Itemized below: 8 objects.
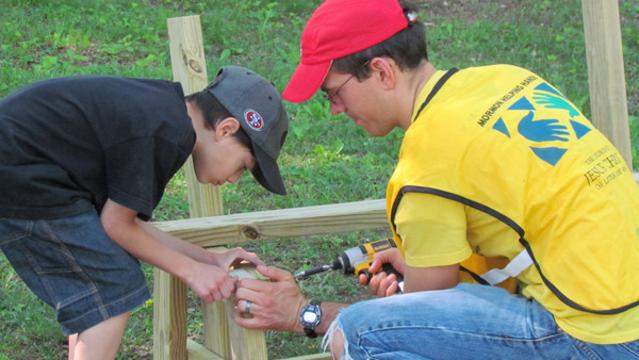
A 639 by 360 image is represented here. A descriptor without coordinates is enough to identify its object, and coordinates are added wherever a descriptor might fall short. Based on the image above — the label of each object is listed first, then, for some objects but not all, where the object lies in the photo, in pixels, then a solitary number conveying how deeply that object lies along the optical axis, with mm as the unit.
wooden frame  6328
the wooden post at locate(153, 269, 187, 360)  6367
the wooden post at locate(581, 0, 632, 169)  6324
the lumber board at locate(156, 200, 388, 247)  6309
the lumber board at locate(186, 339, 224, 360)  6559
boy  5512
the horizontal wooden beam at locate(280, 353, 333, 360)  7141
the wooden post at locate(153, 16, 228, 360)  6437
